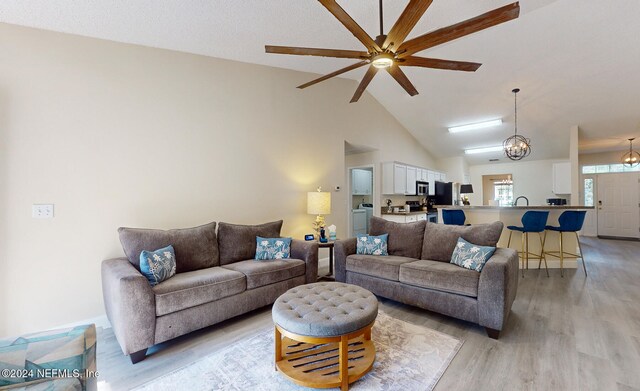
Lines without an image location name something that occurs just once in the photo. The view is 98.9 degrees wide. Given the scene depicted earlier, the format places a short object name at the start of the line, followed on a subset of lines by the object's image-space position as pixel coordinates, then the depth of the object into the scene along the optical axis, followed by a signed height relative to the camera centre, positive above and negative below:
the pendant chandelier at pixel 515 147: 4.99 +0.91
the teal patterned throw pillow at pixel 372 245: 3.49 -0.63
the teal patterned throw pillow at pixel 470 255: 2.65 -0.60
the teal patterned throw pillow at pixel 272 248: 3.31 -0.64
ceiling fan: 1.68 +1.11
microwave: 7.10 +0.22
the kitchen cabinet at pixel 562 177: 6.39 +0.43
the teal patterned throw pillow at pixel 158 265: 2.36 -0.61
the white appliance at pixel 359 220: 6.62 -0.60
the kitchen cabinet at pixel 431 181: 7.74 +0.44
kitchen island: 4.64 -0.46
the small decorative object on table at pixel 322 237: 4.03 -0.61
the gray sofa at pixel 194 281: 2.08 -0.78
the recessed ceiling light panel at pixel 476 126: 6.04 +1.63
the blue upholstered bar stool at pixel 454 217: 4.72 -0.36
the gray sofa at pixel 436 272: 2.39 -0.78
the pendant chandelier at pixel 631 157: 6.93 +1.01
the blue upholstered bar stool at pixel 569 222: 4.18 -0.41
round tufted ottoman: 1.73 -0.88
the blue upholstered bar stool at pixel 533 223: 4.20 -0.42
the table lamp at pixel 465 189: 7.10 +0.18
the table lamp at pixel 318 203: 4.14 -0.10
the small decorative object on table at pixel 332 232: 4.19 -0.55
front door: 7.61 -0.27
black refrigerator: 7.90 +0.09
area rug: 1.81 -1.24
